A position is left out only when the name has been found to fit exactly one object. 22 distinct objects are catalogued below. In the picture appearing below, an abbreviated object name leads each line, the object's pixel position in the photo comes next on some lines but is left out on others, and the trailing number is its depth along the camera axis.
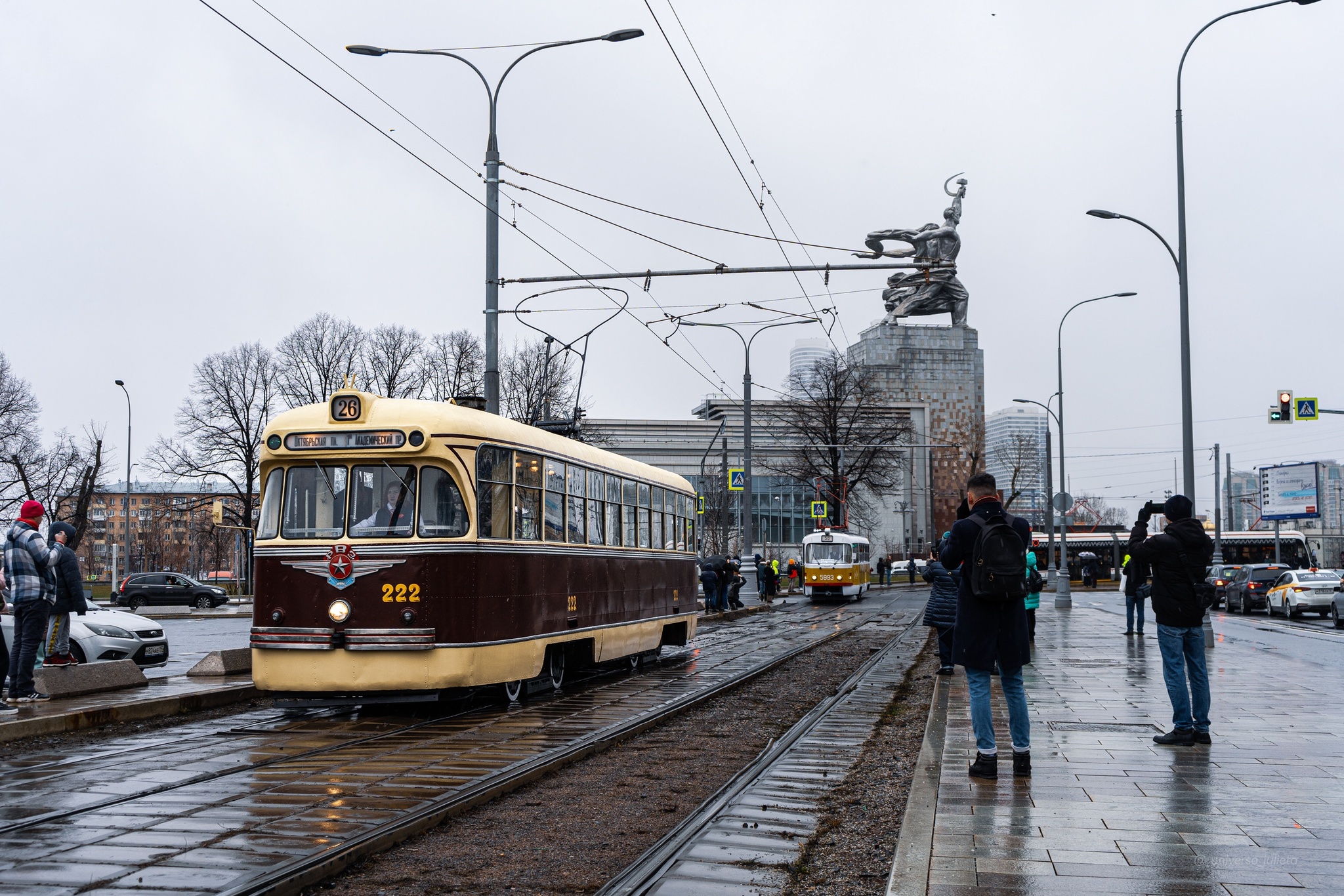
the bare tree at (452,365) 53.34
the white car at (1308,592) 34.19
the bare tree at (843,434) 64.12
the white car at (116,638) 15.93
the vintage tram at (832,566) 48.81
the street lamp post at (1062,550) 38.66
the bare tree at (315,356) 53.88
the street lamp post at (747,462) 39.62
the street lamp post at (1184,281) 21.95
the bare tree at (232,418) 53.47
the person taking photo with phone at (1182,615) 9.30
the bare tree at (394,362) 53.94
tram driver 11.80
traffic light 31.80
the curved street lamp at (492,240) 18.34
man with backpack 7.70
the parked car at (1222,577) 40.78
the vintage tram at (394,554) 11.52
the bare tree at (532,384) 51.25
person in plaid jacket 11.77
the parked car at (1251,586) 39.22
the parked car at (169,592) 48.53
